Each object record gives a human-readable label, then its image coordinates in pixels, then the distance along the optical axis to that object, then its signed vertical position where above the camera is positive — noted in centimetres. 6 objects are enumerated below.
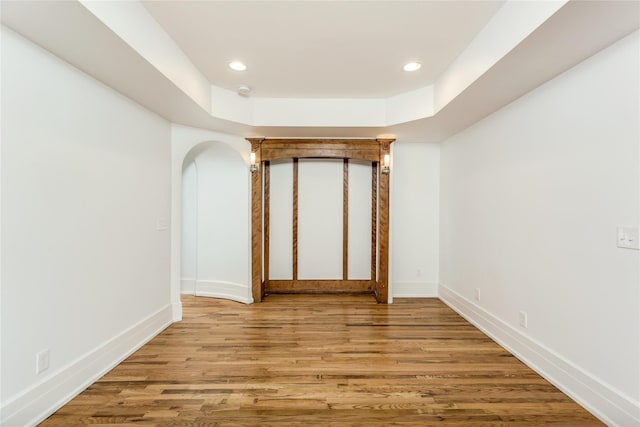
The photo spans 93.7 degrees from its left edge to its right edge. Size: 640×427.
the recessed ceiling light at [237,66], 269 +133
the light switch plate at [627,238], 166 -14
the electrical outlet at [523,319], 252 -91
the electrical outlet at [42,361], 180 -92
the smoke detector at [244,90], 316 +130
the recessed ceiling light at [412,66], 270 +133
